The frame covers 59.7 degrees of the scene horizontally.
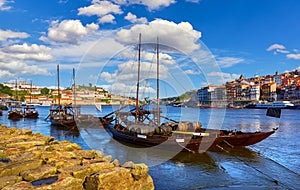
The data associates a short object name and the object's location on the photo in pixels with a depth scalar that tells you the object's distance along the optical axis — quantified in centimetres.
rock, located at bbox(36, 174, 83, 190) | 812
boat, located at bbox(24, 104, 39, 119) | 6081
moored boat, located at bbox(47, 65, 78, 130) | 3925
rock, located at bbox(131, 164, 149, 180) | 1005
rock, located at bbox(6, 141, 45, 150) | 1433
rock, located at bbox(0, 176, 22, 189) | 849
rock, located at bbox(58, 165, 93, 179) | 957
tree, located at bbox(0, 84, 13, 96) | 18038
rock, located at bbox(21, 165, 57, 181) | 897
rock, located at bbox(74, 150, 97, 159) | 1255
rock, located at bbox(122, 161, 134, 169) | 1072
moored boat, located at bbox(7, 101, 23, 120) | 5944
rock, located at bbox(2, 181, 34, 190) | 801
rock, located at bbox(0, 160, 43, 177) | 967
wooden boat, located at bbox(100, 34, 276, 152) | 1952
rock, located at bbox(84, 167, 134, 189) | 903
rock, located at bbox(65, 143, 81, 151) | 1457
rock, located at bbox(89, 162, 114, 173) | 1013
